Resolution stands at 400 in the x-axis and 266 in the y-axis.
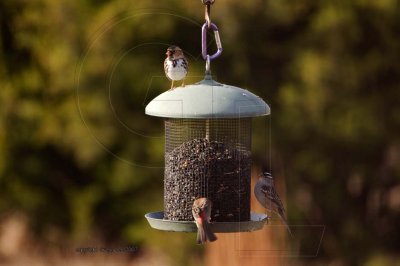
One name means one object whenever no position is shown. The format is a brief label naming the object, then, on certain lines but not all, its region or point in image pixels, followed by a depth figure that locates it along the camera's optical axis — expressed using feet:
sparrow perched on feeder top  42.14
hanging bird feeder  39.11
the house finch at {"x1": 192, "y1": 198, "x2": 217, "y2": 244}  38.17
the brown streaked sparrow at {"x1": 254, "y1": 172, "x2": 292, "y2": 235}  45.68
